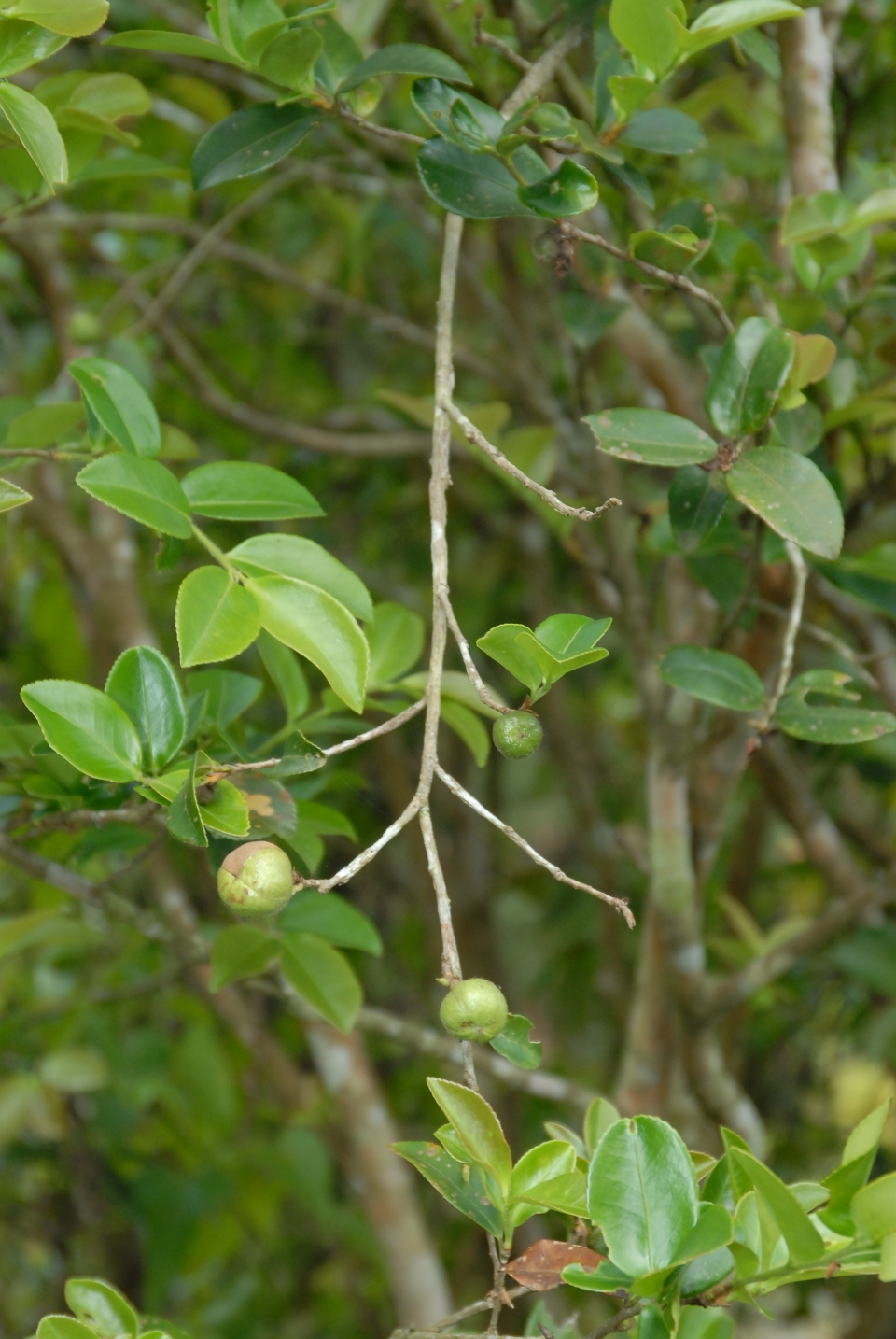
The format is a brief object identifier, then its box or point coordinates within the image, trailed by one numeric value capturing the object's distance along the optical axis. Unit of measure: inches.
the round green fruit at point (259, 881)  51.9
